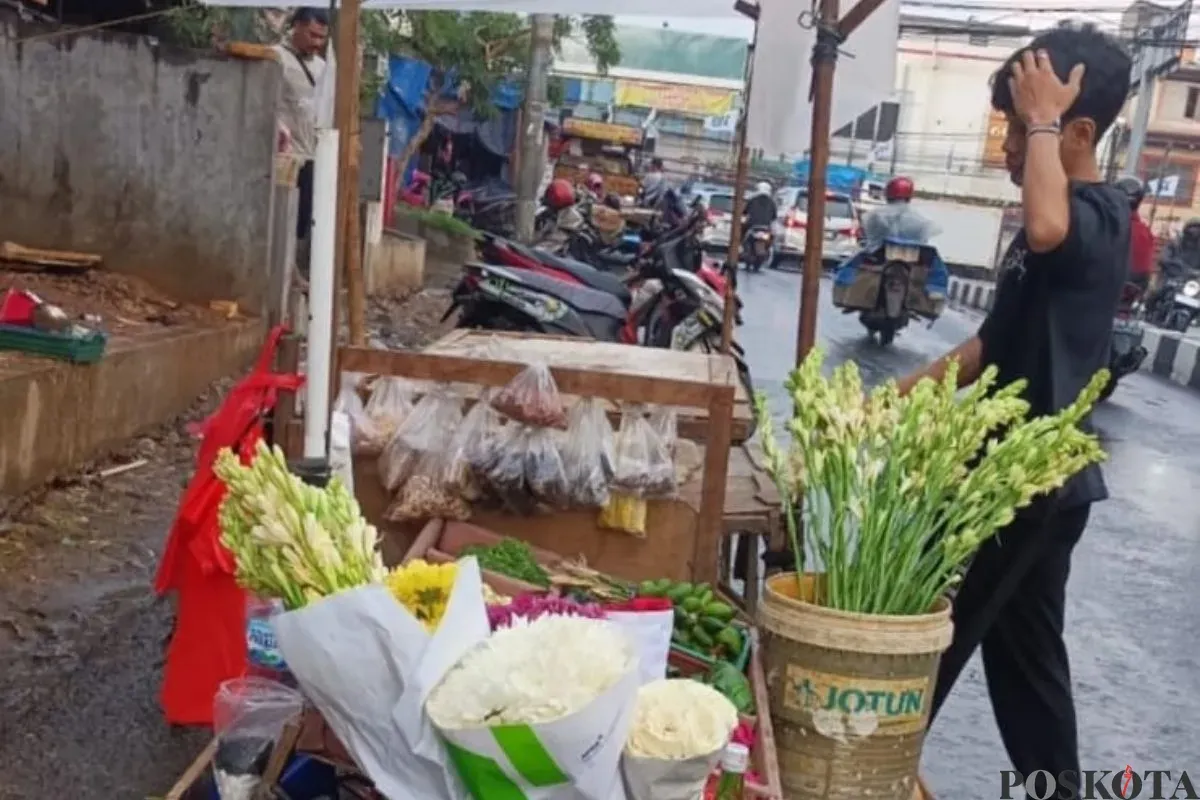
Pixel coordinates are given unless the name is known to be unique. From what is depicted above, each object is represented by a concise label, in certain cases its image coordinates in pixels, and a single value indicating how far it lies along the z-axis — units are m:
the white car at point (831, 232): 28.06
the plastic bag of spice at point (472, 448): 3.34
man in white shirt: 8.03
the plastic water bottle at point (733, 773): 2.15
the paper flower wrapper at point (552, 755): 1.83
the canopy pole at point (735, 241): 5.88
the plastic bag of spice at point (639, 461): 3.36
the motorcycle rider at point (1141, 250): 10.85
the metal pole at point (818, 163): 3.39
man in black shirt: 2.84
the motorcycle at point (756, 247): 24.75
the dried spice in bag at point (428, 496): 3.33
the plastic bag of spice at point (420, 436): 3.36
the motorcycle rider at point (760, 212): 24.77
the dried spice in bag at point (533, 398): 3.20
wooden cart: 3.21
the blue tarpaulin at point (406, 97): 17.34
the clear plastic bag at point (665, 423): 3.43
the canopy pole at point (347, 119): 3.07
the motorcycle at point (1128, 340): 11.98
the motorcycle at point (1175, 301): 18.88
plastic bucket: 2.47
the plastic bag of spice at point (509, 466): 3.31
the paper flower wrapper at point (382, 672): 1.95
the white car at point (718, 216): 26.13
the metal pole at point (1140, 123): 21.44
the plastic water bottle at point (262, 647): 2.72
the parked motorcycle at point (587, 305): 7.67
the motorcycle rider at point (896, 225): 14.87
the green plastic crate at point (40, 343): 5.58
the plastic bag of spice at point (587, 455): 3.34
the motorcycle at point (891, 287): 14.64
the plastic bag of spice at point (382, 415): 3.40
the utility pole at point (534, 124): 16.05
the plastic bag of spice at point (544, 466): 3.30
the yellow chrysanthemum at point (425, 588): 2.30
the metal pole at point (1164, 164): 30.43
